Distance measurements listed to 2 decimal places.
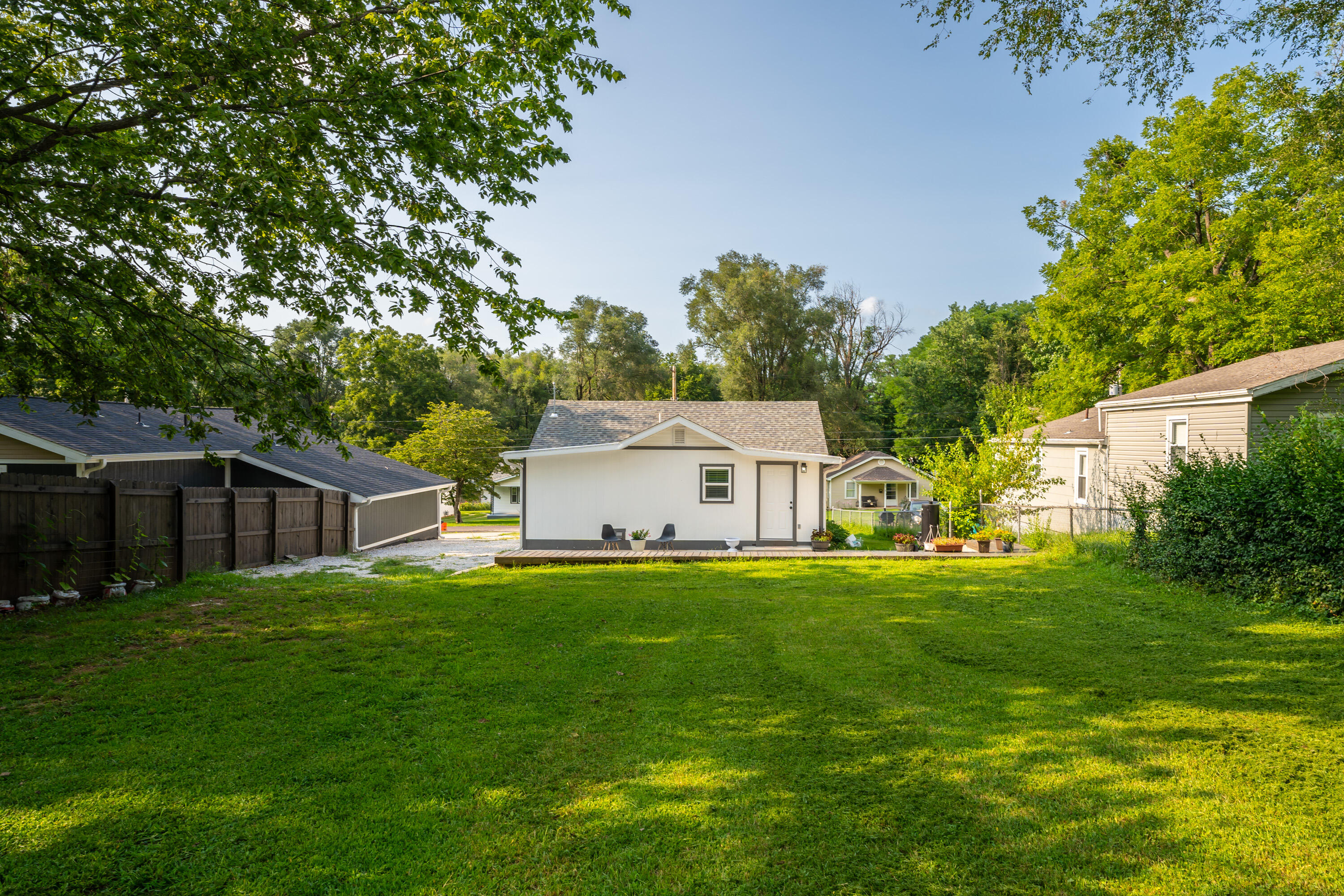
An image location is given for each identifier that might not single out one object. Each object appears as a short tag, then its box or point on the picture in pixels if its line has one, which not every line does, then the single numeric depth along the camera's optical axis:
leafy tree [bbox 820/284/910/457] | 41.84
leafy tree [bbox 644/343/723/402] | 43.25
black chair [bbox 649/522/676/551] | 17.91
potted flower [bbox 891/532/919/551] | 17.75
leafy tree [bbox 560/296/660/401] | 43.41
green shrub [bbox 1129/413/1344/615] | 8.57
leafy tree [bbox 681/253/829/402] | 39.84
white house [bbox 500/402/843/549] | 18.20
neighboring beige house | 14.17
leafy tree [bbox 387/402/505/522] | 33.34
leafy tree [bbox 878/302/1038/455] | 47.29
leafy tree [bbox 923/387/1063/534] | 18.11
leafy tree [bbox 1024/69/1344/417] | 21.25
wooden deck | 15.55
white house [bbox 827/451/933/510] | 36.41
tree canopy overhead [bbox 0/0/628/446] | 6.02
